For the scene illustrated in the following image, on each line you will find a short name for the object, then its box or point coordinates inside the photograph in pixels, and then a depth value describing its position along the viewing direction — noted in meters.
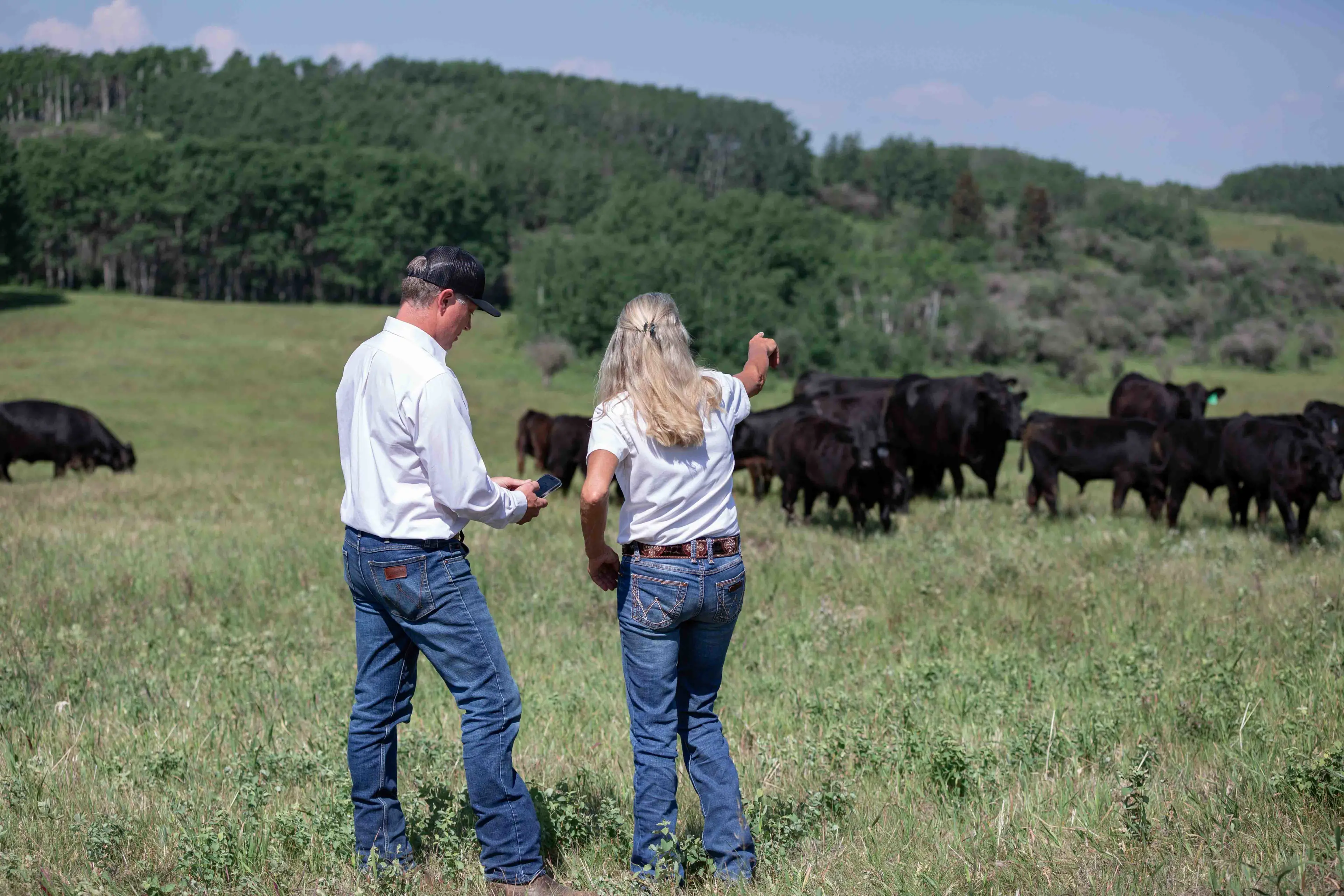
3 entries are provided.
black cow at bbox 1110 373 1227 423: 19.97
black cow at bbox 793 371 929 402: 22.67
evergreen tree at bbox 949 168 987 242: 125.75
